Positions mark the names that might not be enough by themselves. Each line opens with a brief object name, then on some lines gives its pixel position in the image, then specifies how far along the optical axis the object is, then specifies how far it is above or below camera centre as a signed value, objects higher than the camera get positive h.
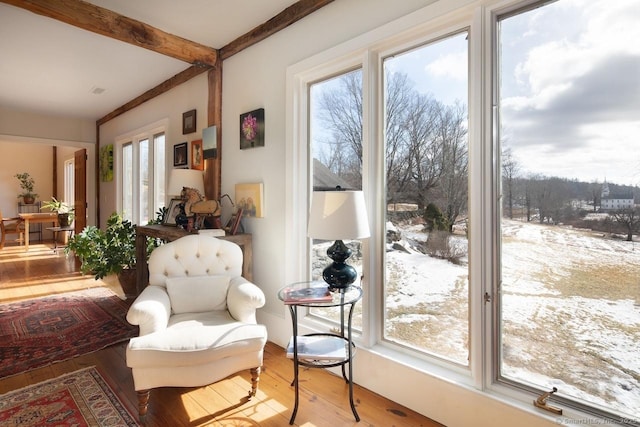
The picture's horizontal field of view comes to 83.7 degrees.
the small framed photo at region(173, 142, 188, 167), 4.09 +0.69
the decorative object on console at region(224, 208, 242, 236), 3.07 -0.10
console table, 3.02 -0.27
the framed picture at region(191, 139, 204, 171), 3.83 +0.63
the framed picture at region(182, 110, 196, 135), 3.92 +1.02
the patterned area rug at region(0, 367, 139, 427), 1.86 -1.07
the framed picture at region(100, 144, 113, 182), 5.99 +0.88
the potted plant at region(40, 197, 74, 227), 7.45 +0.00
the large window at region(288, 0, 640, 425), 1.50 +0.07
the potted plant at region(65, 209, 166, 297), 3.98 -0.45
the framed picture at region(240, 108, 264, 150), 3.03 +0.73
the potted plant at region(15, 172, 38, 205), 8.55 +0.66
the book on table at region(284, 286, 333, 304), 1.97 -0.47
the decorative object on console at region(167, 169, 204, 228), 3.30 +0.28
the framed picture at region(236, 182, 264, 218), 3.03 +0.12
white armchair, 1.81 -0.64
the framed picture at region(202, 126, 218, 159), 3.53 +0.72
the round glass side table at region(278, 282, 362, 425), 1.91 -0.76
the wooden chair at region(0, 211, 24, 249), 7.23 -0.29
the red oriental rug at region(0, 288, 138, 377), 2.62 -1.01
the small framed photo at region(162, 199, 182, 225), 3.61 +0.02
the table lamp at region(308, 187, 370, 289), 1.90 -0.03
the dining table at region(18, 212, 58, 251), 7.17 -0.08
